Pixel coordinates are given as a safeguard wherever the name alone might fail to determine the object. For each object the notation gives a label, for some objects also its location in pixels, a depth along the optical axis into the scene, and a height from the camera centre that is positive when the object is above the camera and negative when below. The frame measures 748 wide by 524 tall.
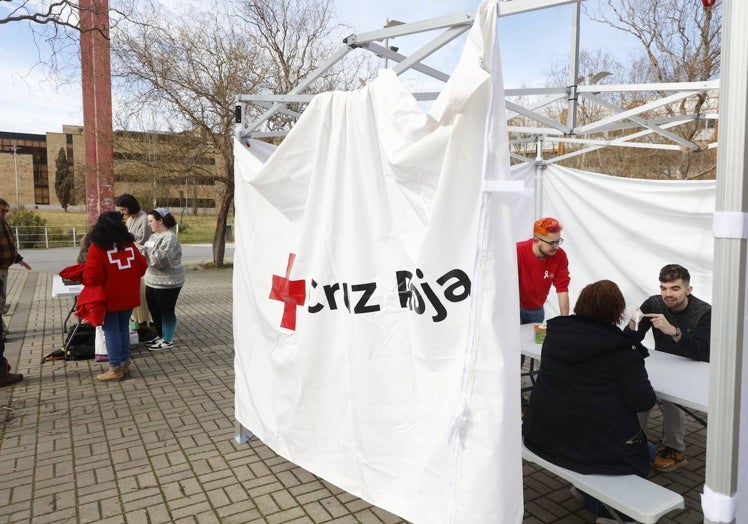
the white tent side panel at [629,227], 5.44 -0.05
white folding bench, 2.17 -1.18
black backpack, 5.92 -1.34
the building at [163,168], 14.14 +1.53
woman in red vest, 4.80 -0.48
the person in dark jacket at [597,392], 2.48 -0.80
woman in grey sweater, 5.75 -0.47
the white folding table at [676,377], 2.74 -0.89
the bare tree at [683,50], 10.58 +3.66
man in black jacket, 3.41 -0.71
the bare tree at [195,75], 13.02 +3.70
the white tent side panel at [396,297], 1.93 -0.33
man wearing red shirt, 4.33 -0.43
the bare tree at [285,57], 13.82 +4.51
